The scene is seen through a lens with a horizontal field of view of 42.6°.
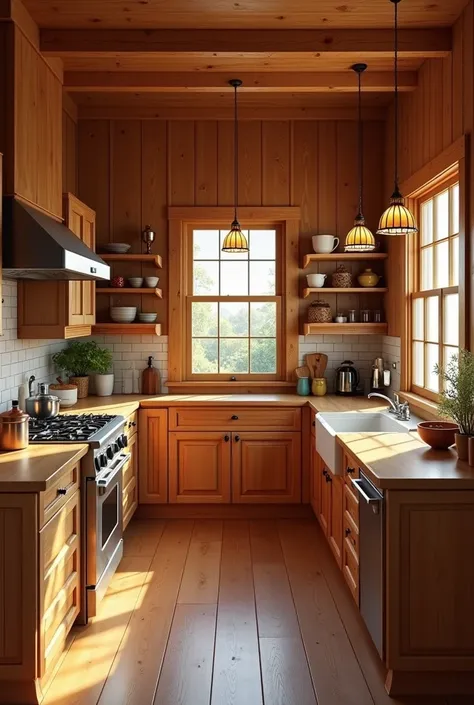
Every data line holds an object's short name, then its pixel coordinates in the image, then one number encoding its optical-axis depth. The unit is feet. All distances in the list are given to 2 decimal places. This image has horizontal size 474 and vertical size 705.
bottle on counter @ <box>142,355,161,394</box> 16.79
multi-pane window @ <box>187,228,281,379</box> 17.37
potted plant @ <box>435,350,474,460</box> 8.93
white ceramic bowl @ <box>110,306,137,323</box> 16.44
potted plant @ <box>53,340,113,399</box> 15.60
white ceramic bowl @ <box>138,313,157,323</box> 16.62
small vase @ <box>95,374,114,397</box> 16.47
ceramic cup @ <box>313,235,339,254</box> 16.28
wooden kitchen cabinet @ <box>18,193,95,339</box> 13.28
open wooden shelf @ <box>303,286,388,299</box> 16.21
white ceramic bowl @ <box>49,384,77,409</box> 14.76
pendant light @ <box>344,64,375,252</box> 12.49
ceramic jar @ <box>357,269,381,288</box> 16.38
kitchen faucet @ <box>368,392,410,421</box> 13.02
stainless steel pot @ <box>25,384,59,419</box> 12.23
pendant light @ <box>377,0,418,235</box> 9.91
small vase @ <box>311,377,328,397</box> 16.47
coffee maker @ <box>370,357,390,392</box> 15.87
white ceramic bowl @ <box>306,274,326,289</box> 16.36
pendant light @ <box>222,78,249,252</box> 14.10
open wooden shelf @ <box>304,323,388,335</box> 16.37
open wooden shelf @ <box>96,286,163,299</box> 16.30
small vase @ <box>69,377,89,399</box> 15.99
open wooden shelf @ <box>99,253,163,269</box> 16.24
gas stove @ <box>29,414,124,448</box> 10.44
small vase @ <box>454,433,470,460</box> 8.99
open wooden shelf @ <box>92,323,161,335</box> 16.31
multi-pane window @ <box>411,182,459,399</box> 12.13
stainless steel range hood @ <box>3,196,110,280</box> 10.34
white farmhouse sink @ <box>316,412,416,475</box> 11.49
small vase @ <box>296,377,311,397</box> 16.52
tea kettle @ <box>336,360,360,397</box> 16.48
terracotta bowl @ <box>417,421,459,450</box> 9.73
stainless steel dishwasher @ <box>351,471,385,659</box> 8.36
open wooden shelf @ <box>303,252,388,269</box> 16.25
